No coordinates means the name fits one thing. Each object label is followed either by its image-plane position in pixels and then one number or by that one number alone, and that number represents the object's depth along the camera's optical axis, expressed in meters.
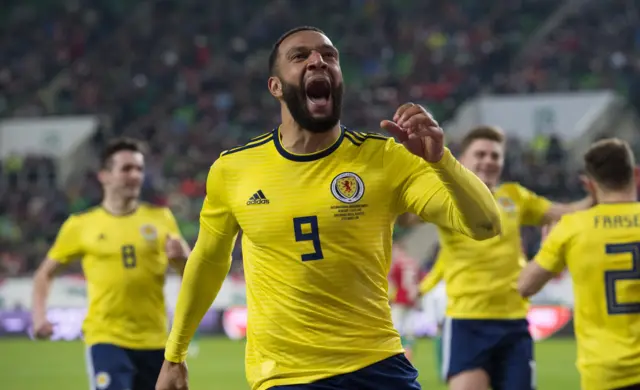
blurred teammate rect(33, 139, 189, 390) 14.98
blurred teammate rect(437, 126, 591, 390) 14.72
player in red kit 33.28
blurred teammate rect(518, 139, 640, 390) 10.87
